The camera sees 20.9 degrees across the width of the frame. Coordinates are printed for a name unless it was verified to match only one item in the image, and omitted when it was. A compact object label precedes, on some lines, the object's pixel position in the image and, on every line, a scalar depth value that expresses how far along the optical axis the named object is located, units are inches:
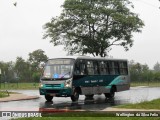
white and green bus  1043.9
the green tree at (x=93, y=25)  2581.2
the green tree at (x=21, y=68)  4067.4
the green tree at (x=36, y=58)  4261.8
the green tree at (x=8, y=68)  4183.8
